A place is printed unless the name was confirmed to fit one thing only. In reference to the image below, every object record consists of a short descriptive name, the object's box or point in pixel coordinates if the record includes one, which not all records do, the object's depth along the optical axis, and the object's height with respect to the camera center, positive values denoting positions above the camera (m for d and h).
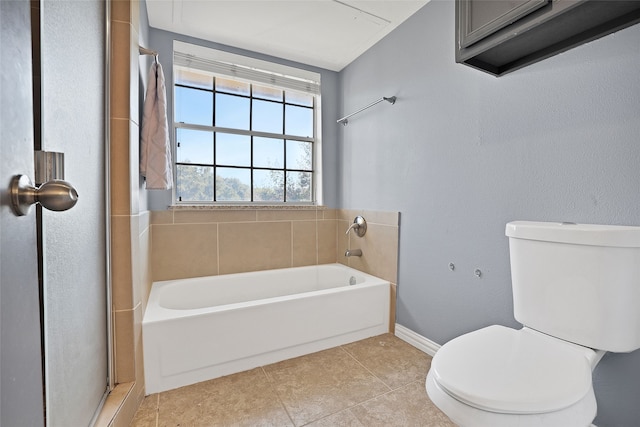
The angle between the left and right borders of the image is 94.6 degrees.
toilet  0.82 -0.49
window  2.40 +0.65
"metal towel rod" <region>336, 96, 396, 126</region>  2.14 +0.79
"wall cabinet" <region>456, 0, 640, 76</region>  1.03 +0.69
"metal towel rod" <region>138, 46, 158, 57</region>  1.63 +0.87
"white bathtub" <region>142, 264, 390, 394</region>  1.55 -0.72
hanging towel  1.72 +0.40
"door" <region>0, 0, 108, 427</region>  0.45 -0.06
